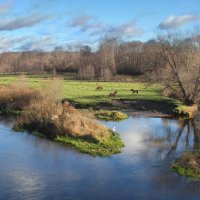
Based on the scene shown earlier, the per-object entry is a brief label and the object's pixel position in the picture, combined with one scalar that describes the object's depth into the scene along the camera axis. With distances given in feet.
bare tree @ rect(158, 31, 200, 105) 185.68
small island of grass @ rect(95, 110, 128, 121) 159.39
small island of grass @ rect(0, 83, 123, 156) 109.19
